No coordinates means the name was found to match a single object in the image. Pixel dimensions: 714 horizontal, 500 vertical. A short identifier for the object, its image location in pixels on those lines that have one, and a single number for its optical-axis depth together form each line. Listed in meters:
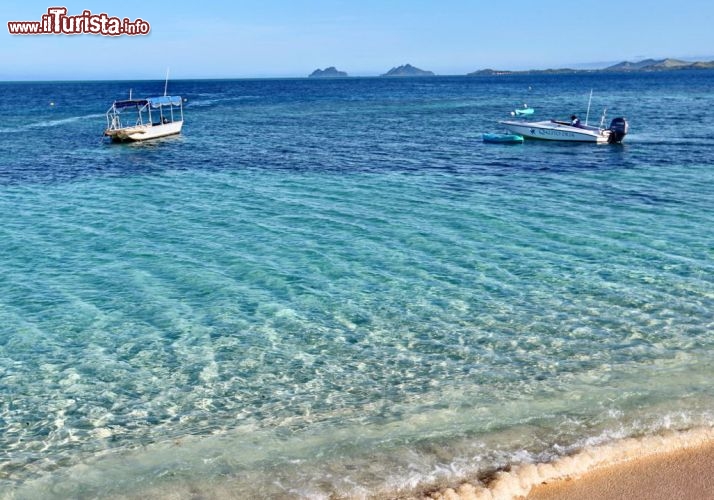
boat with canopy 51.16
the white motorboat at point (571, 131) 46.12
